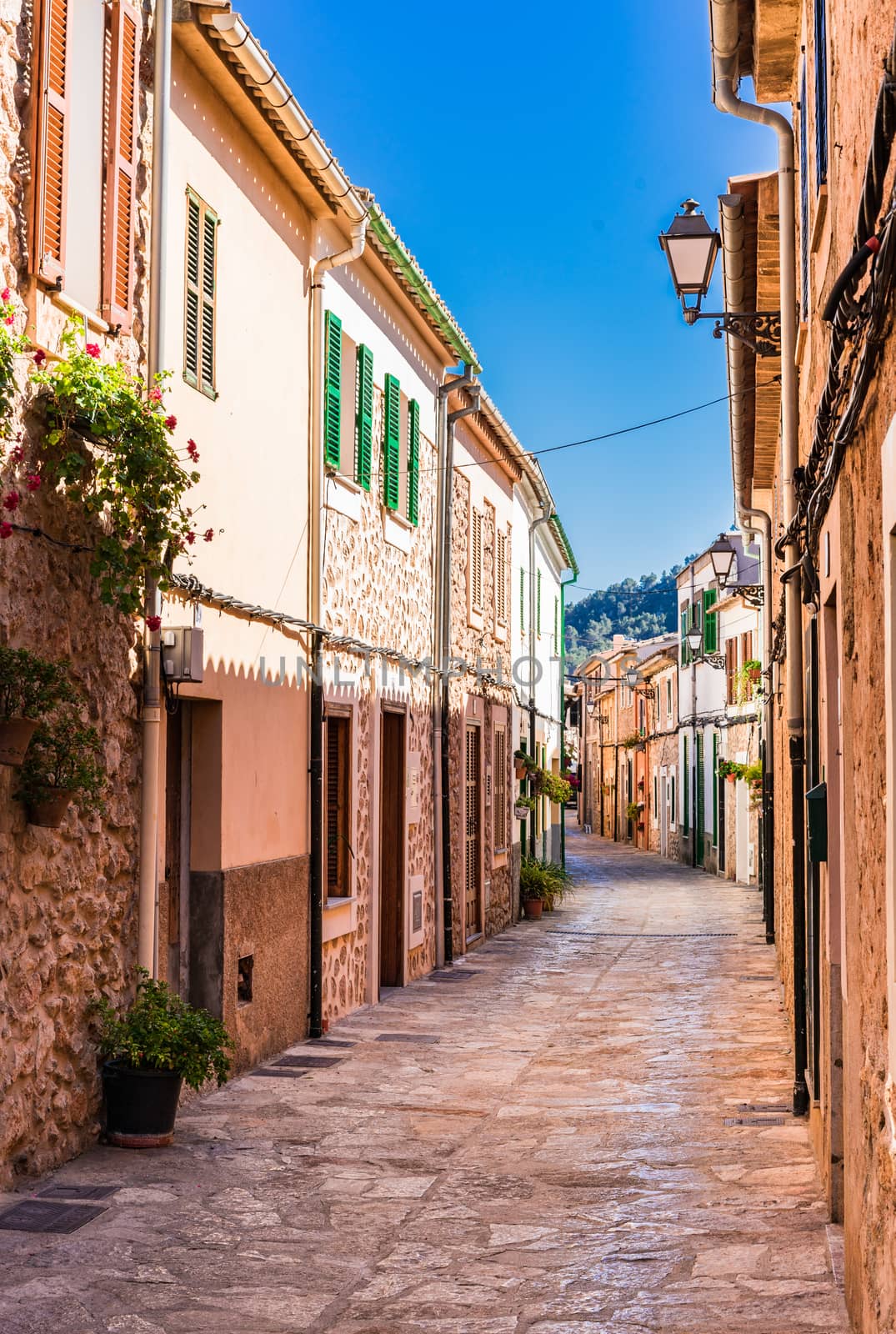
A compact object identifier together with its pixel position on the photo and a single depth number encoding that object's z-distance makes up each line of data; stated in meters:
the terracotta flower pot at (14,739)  5.96
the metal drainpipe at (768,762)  16.33
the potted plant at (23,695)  5.98
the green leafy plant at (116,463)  6.56
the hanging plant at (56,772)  6.29
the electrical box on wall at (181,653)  7.84
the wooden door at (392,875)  14.03
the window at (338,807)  11.98
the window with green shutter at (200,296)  8.48
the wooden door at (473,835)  17.98
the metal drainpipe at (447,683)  15.82
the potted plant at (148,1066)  7.16
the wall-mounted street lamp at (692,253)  9.16
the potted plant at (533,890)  22.27
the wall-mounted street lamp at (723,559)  20.53
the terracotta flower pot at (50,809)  6.29
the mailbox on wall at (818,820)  6.80
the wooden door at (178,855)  8.76
